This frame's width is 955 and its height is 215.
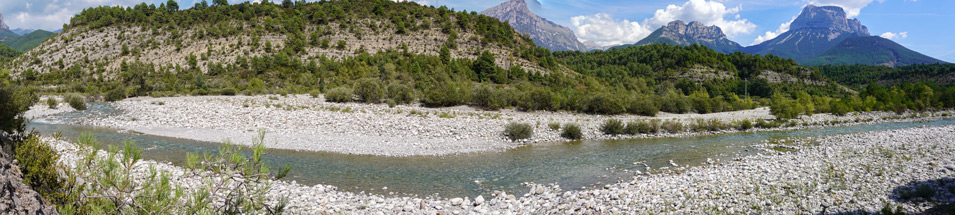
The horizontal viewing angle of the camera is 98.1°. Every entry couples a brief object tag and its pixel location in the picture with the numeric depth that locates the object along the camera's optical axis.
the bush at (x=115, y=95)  40.46
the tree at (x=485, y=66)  58.06
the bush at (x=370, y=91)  38.44
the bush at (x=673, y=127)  25.88
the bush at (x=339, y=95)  38.19
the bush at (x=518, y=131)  21.73
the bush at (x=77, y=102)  32.09
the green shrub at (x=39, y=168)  5.85
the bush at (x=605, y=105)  35.94
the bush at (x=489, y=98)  36.38
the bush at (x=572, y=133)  22.78
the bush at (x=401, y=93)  38.31
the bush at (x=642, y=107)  37.28
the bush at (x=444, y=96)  37.25
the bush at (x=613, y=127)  24.52
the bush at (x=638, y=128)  24.75
